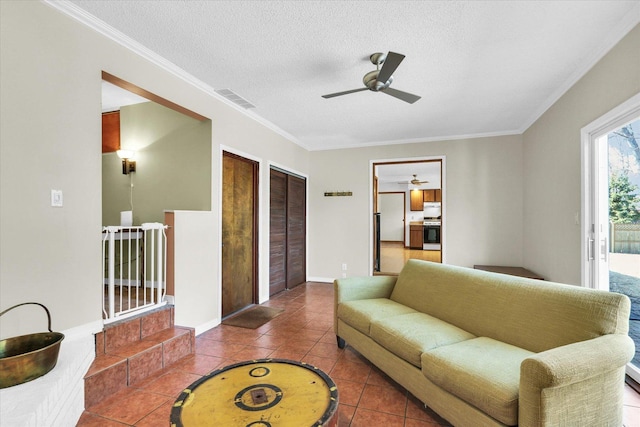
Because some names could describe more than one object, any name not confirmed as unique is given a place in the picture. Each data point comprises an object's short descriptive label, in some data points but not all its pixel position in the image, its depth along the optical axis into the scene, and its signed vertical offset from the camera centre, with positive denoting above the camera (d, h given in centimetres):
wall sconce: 393 +73
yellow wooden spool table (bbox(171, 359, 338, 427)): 120 -81
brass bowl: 158 -78
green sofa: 138 -83
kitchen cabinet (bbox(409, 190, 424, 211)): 1146 +56
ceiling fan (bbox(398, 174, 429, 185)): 1009 +118
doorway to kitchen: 845 +6
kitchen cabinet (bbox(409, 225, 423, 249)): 1077 -76
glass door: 238 +6
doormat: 363 -130
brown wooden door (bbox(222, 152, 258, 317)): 386 -22
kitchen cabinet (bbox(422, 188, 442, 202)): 1118 +73
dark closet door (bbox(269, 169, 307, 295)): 498 -29
